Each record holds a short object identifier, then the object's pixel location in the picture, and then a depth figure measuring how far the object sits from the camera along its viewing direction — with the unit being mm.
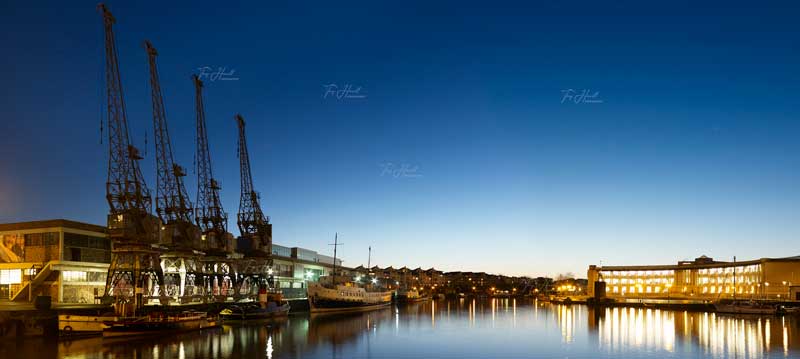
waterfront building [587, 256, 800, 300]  124562
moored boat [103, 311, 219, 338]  55909
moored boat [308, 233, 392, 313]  100125
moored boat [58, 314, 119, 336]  55438
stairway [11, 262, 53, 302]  65062
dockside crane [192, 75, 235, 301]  94062
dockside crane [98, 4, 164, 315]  64438
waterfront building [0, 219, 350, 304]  66375
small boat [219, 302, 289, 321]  76250
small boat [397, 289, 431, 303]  175750
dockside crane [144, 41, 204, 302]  85125
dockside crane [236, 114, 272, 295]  100188
